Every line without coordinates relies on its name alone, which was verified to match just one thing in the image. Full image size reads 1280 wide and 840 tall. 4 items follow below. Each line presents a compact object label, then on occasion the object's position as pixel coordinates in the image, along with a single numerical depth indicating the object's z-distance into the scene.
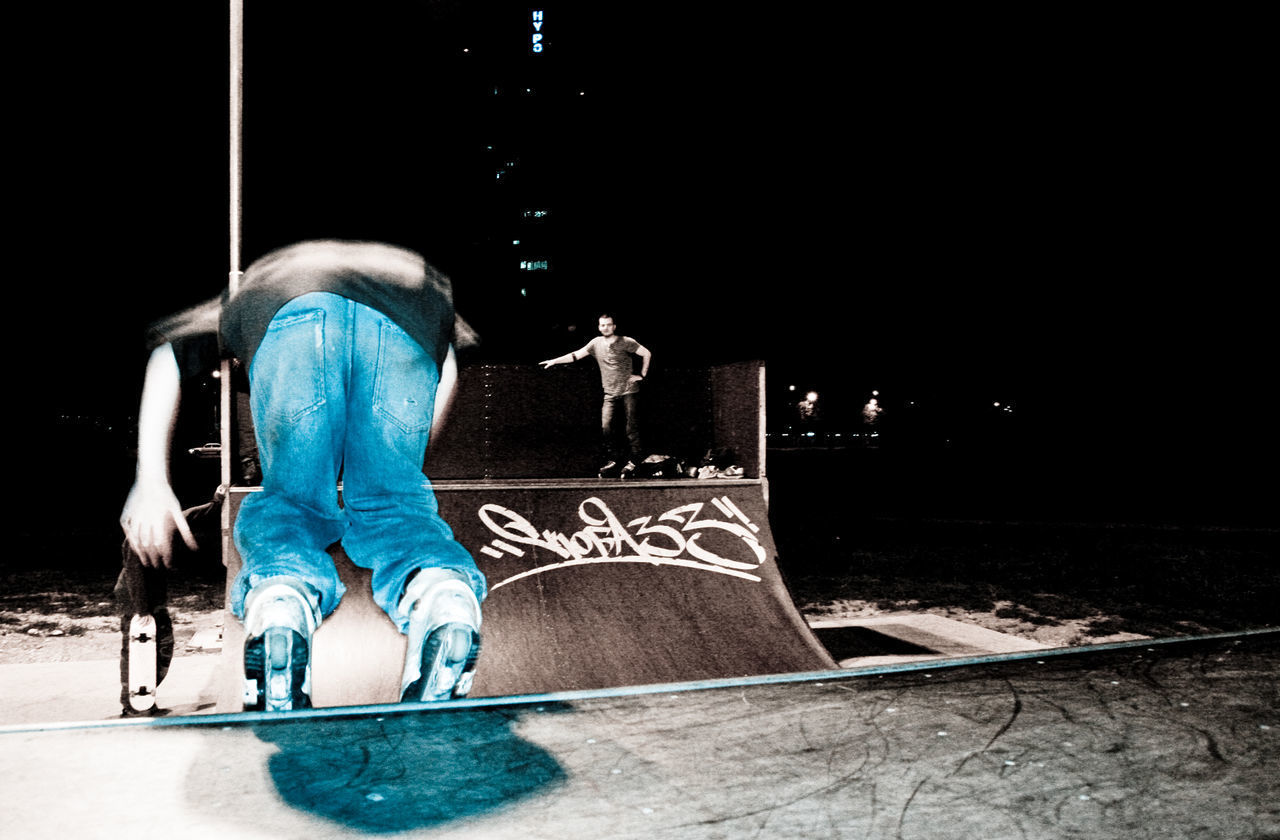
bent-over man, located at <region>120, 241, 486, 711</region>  2.29
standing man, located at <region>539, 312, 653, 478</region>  7.97
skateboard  4.27
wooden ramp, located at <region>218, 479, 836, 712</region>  4.29
